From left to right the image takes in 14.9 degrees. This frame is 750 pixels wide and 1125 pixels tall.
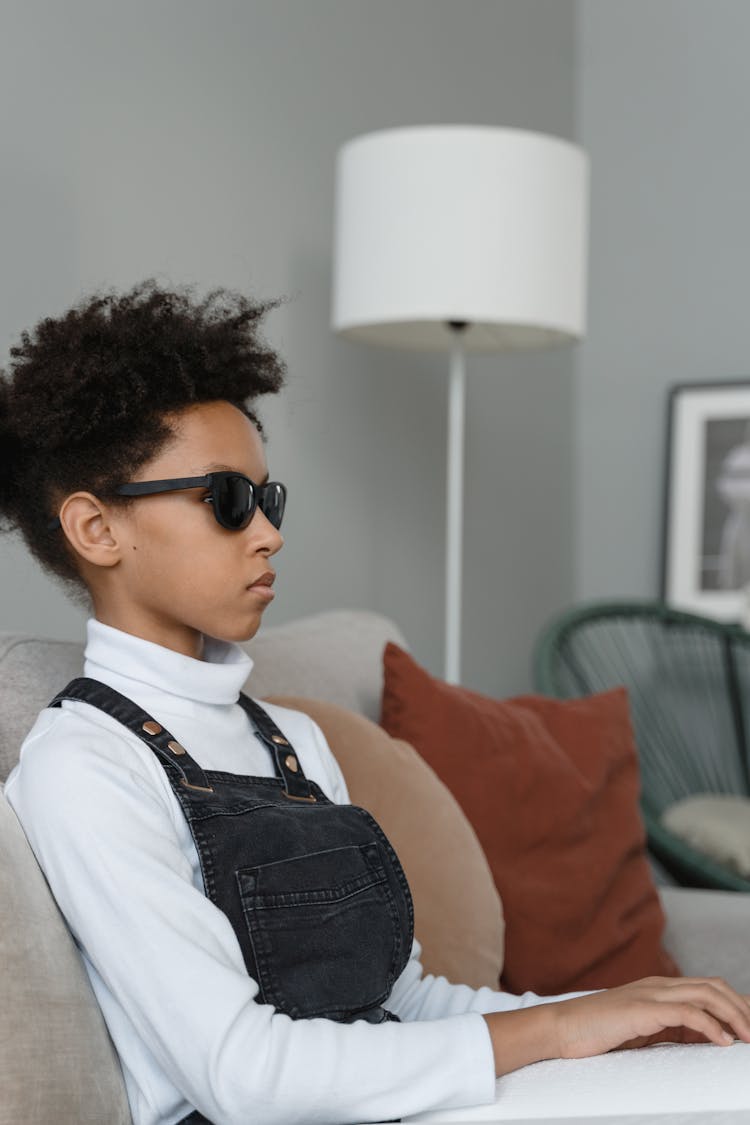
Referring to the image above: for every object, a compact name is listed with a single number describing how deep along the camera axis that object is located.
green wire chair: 4.92
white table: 2.02
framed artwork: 5.36
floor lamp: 3.37
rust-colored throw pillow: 2.77
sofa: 2.06
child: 2.08
